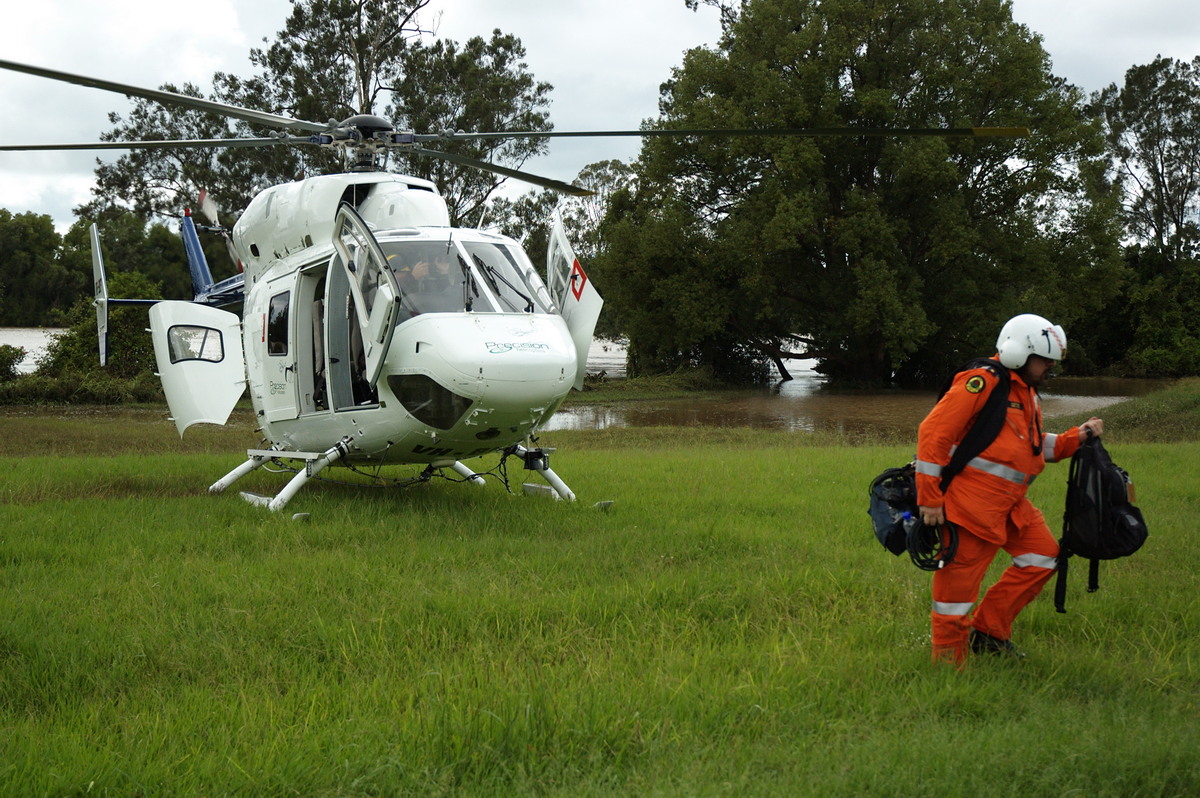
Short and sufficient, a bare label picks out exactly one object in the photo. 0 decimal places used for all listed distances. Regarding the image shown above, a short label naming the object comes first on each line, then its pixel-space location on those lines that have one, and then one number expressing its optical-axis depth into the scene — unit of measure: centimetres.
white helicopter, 759
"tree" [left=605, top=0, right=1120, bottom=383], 2839
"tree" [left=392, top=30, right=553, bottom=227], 3453
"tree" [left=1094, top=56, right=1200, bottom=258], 4828
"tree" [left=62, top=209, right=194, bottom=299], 3797
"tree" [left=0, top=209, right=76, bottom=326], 4178
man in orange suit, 448
